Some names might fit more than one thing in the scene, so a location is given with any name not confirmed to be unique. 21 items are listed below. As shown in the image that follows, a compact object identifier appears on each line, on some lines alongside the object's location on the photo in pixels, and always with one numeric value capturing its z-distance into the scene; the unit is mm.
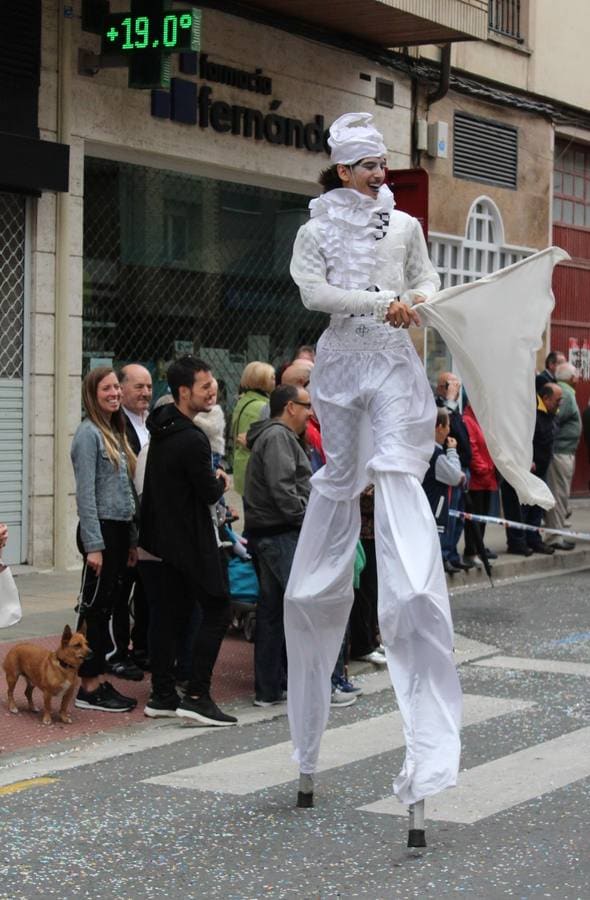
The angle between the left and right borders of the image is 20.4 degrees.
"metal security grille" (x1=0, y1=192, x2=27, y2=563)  13156
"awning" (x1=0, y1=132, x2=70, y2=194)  12688
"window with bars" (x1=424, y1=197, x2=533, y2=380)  19234
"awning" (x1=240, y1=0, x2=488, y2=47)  15883
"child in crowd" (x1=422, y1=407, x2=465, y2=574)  12383
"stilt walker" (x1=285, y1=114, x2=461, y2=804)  5520
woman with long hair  8203
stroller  9703
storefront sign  14617
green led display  13000
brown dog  7801
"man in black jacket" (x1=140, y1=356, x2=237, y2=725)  7762
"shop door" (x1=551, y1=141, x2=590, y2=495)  21875
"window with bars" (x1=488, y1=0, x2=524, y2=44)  20000
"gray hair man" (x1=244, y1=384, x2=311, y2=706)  8523
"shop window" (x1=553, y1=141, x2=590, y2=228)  22172
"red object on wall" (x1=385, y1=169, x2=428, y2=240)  14141
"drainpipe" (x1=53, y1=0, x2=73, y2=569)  13438
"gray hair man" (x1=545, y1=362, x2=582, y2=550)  16545
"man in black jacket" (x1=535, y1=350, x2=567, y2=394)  17144
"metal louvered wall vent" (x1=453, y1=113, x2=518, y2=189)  19484
